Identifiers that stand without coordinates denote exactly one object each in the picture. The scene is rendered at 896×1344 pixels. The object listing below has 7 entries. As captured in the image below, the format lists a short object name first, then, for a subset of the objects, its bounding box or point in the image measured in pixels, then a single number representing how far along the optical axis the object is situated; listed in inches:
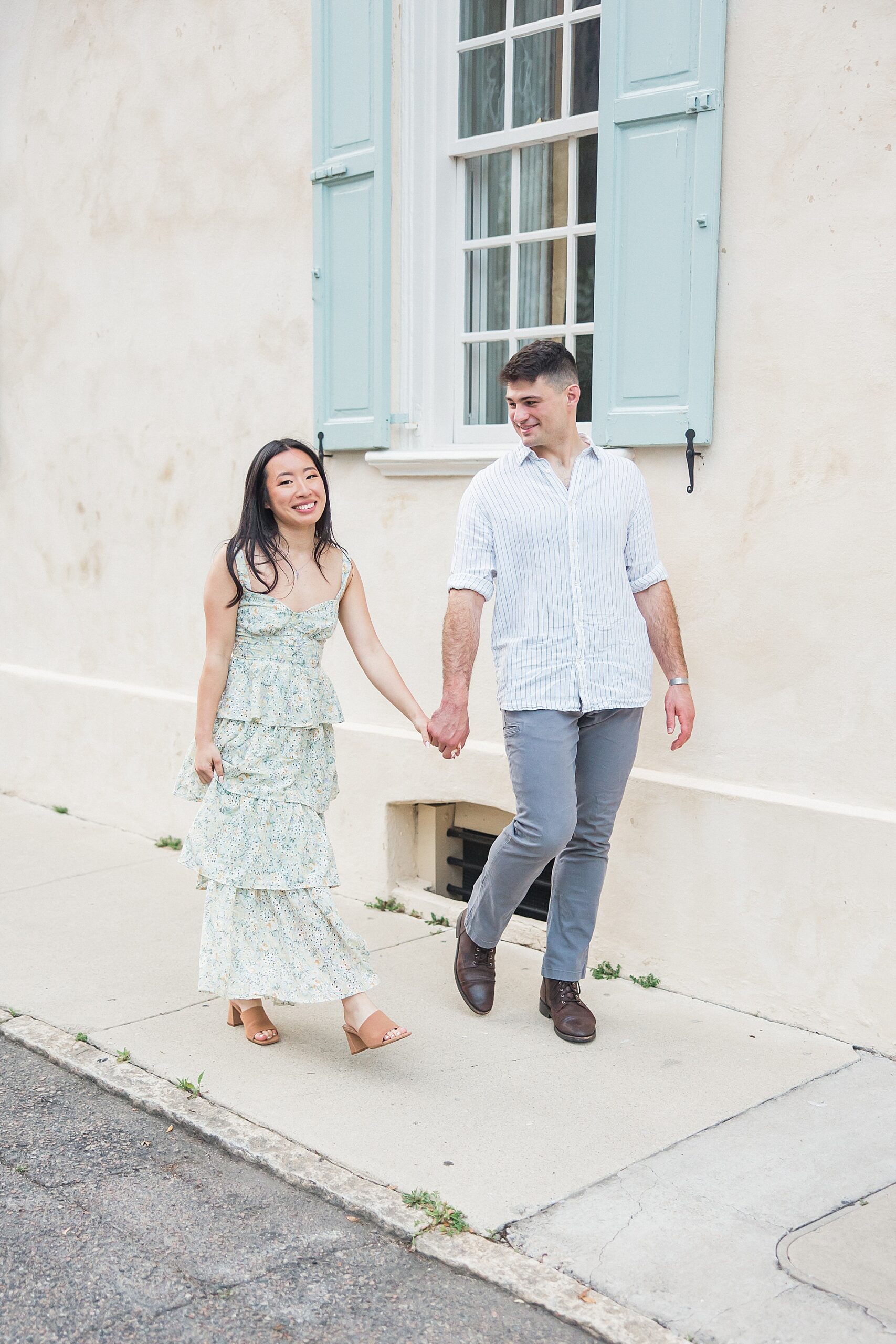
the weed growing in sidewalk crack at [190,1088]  147.3
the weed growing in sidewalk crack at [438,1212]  118.6
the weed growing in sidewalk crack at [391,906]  216.8
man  154.5
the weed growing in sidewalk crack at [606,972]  184.4
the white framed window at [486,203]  199.0
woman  151.1
